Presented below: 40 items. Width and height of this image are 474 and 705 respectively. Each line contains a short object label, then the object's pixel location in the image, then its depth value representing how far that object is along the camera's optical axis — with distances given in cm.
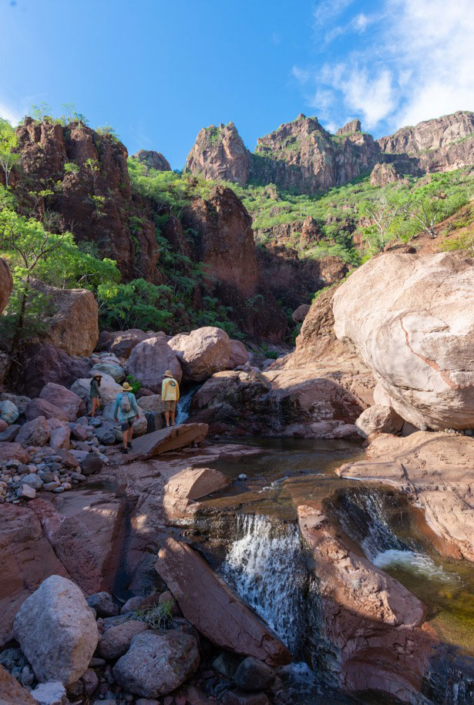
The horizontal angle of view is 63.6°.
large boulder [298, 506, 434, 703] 363
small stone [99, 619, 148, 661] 369
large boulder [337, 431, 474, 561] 548
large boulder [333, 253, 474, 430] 672
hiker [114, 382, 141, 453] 832
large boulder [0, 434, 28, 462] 643
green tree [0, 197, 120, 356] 1024
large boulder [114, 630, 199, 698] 343
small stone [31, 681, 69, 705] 286
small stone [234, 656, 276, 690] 355
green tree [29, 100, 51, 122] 2642
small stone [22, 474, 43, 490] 598
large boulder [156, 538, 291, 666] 389
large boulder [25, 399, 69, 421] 848
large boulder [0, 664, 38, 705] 238
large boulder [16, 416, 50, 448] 733
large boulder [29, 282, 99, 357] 1280
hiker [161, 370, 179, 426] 1045
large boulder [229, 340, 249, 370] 1820
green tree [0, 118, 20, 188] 2098
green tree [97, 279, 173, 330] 2141
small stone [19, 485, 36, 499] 560
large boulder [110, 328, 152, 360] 1590
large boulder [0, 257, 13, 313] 687
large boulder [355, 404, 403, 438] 966
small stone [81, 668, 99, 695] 332
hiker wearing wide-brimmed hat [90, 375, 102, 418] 964
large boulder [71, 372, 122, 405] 1041
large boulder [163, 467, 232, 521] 560
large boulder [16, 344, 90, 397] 1042
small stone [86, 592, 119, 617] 421
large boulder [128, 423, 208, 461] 812
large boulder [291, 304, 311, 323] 3950
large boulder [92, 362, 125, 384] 1241
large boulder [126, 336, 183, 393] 1309
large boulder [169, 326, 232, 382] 1433
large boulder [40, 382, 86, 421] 927
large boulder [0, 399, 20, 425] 822
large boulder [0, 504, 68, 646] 411
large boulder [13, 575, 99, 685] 321
